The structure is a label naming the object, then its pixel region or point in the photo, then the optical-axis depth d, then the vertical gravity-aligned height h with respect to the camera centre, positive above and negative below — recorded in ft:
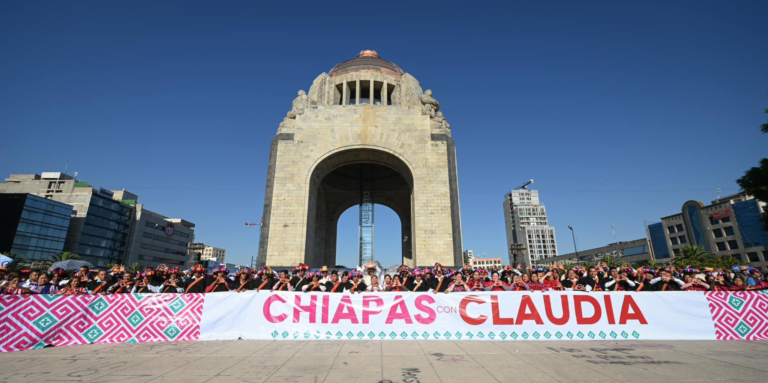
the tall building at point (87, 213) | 219.20 +51.95
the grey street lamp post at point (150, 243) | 268.11 +36.00
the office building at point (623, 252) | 248.11 +24.28
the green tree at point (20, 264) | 123.18 +11.46
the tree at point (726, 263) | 131.56 +7.30
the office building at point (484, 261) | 597.60 +41.30
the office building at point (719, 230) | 173.58 +30.10
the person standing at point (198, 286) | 29.30 +0.08
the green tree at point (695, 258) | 142.92 +10.42
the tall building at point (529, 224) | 500.33 +93.90
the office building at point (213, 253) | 600.52 +59.86
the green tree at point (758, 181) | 52.06 +15.94
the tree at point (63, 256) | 157.00 +15.13
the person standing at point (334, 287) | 30.21 -0.14
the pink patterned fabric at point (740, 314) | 25.07 -2.47
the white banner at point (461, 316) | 24.89 -2.41
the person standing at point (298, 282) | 31.89 +0.36
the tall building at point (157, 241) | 264.72 +39.91
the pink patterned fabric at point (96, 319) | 22.75 -2.21
